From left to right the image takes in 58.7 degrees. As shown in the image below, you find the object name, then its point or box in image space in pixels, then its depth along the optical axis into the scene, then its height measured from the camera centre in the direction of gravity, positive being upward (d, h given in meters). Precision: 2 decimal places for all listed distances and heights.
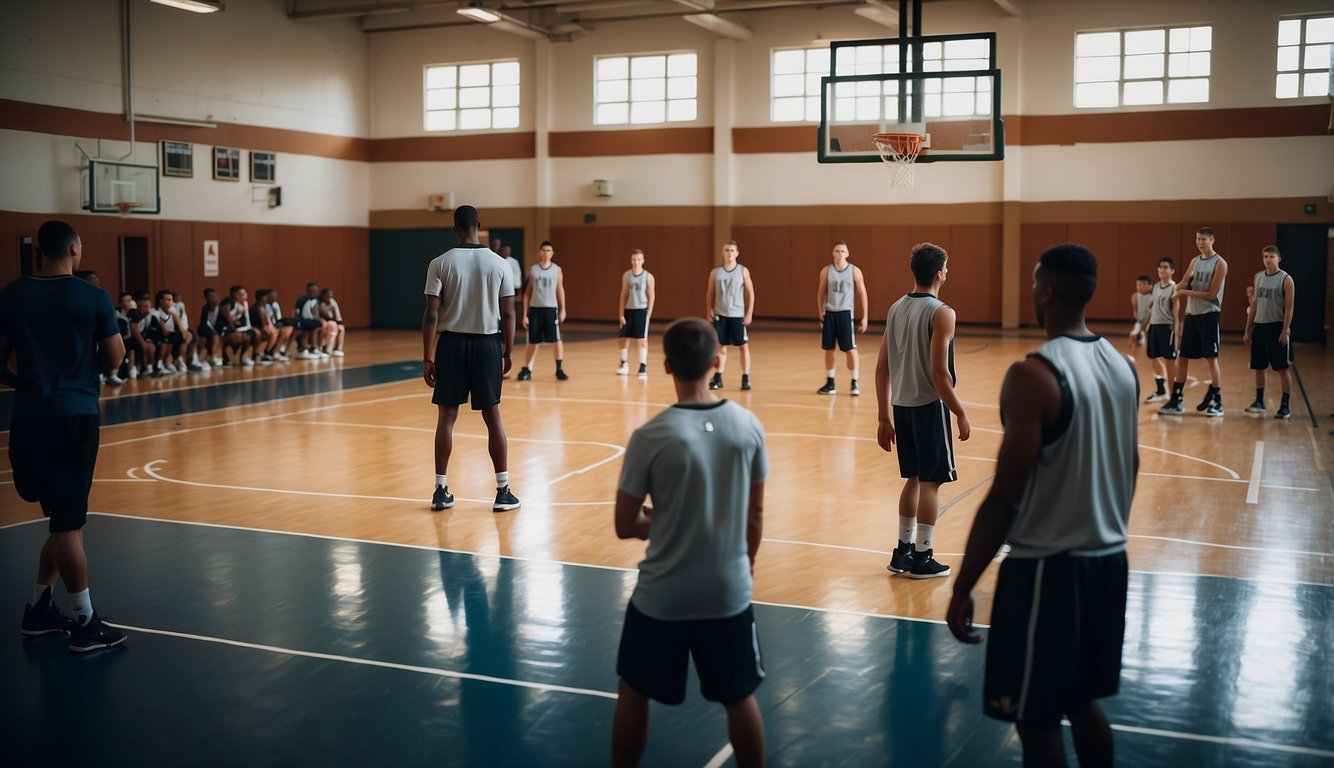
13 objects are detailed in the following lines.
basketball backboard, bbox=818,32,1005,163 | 13.73 +2.09
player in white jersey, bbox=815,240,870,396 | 14.06 -0.22
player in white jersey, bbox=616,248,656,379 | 16.09 -0.23
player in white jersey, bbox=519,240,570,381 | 16.03 -0.26
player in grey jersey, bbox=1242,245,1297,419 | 11.85 -0.36
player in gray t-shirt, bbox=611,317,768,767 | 3.17 -0.72
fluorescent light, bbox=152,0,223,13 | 18.41 +4.38
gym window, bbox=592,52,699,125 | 25.34 +4.29
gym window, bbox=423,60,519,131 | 26.45 +4.30
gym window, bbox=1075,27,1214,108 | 21.98 +4.18
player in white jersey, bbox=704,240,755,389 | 14.77 -0.18
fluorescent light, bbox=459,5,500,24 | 21.06 +4.91
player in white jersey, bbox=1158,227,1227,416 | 11.92 -0.31
